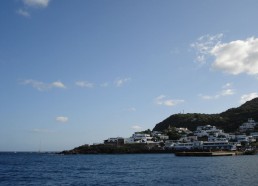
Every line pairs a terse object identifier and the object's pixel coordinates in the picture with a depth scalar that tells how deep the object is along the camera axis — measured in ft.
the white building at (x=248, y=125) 625.90
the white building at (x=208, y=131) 596.46
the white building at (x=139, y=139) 590.55
